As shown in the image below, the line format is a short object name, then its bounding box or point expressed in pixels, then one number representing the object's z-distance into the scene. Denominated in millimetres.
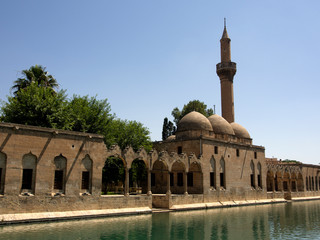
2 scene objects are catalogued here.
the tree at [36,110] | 23188
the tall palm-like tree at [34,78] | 27109
